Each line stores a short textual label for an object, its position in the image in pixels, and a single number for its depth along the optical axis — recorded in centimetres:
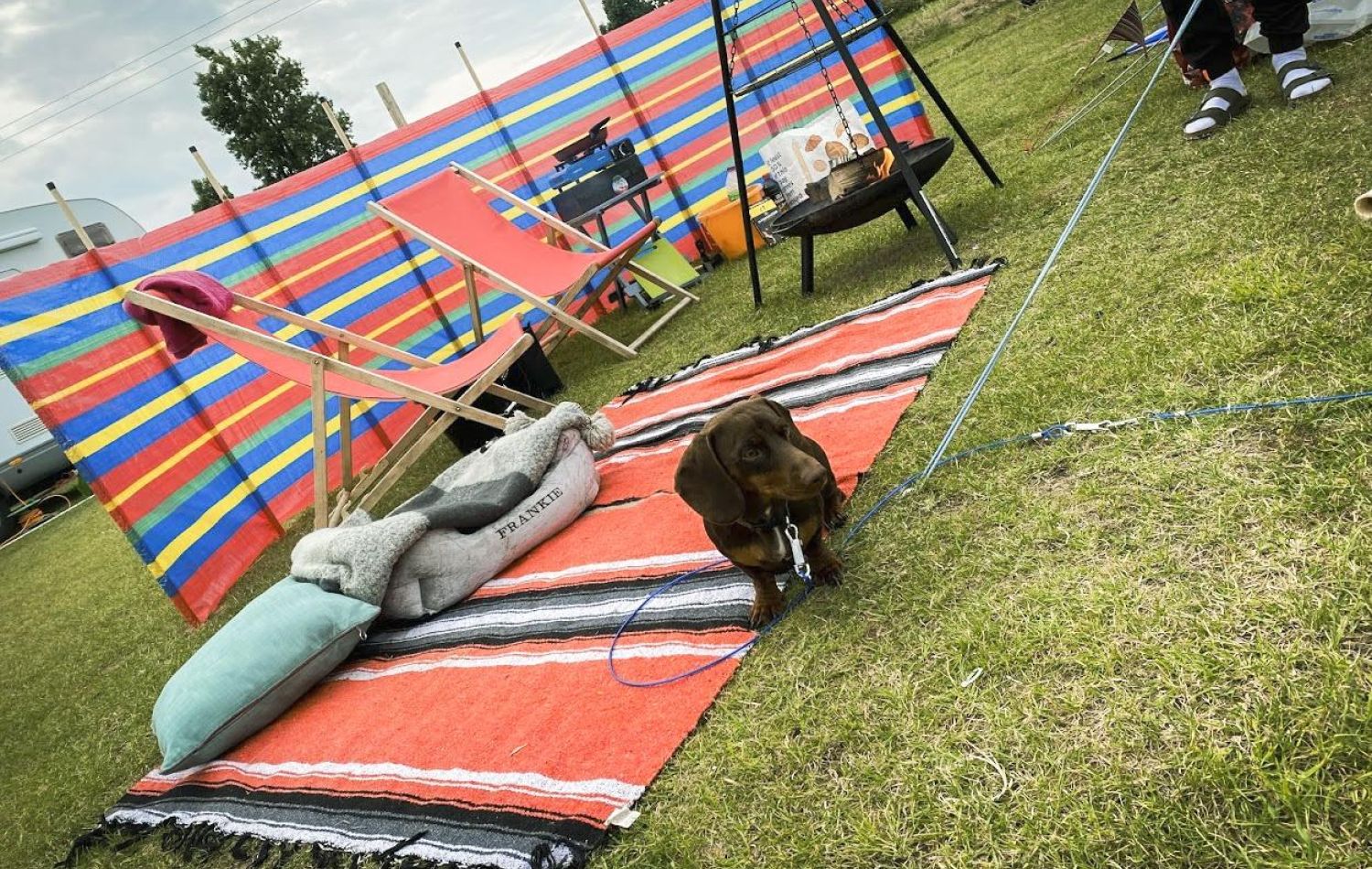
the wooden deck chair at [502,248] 496
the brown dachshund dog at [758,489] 178
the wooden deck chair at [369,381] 381
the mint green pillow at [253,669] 255
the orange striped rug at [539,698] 175
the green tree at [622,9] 4053
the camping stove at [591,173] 617
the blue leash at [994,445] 169
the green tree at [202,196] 2631
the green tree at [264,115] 2609
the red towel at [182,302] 374
